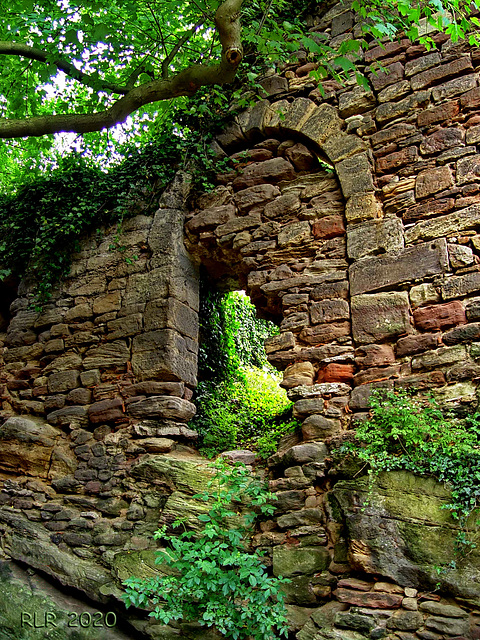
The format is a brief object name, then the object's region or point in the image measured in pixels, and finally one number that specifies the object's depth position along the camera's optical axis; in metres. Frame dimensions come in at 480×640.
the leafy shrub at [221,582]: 3.62
